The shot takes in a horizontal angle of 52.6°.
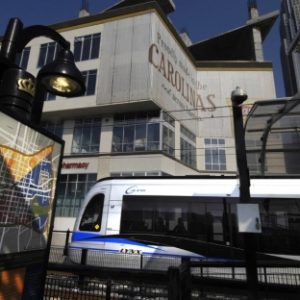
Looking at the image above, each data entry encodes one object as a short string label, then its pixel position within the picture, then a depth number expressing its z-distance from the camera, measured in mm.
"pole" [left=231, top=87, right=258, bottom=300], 4797
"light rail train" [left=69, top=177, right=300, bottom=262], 9852
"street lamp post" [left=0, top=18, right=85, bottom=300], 2693
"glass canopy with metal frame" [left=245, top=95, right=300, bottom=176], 9680
